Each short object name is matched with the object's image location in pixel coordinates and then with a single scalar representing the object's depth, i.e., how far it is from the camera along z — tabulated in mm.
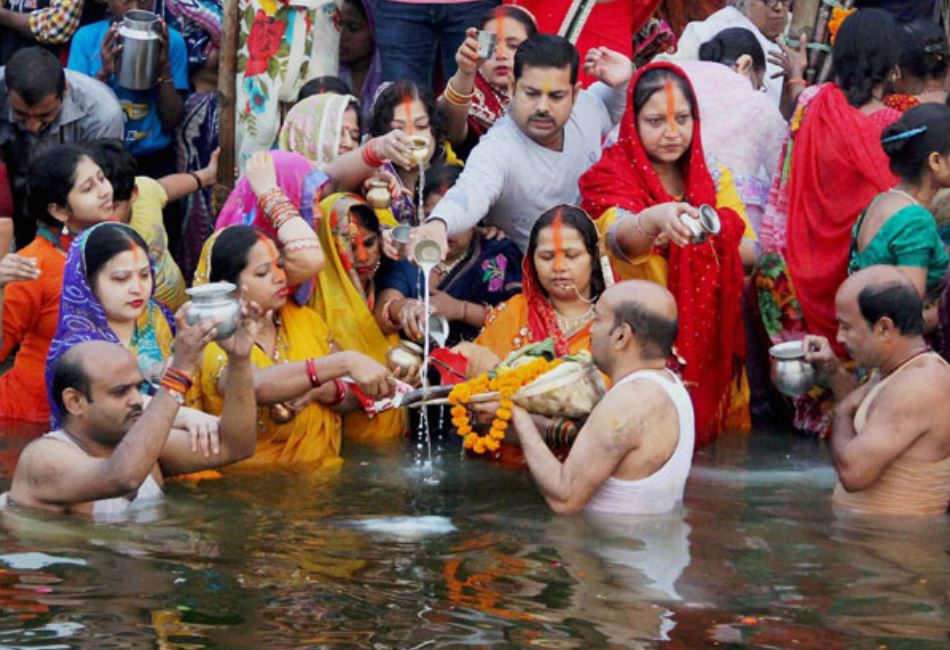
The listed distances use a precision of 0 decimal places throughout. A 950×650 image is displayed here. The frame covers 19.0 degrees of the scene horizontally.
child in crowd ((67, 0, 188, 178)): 14774
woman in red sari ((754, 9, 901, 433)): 12946
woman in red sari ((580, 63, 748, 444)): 12655
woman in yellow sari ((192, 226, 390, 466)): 11555
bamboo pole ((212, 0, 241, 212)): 14576
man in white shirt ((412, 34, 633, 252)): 12667
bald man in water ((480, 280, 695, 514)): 10239
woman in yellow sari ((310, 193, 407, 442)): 12702
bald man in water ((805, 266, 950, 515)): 10303
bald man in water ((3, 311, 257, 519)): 9721
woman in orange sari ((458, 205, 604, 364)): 12027
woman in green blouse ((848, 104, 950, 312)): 11957
